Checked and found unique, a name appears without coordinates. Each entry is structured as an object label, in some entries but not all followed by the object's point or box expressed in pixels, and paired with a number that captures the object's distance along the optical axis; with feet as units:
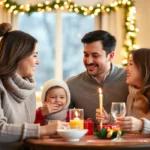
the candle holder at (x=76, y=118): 10.46
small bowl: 9.66
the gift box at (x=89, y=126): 11.40
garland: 24.82
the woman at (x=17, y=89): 10.12
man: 13.90
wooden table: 9.08
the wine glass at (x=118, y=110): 10.06
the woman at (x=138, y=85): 11.81
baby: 12.65
